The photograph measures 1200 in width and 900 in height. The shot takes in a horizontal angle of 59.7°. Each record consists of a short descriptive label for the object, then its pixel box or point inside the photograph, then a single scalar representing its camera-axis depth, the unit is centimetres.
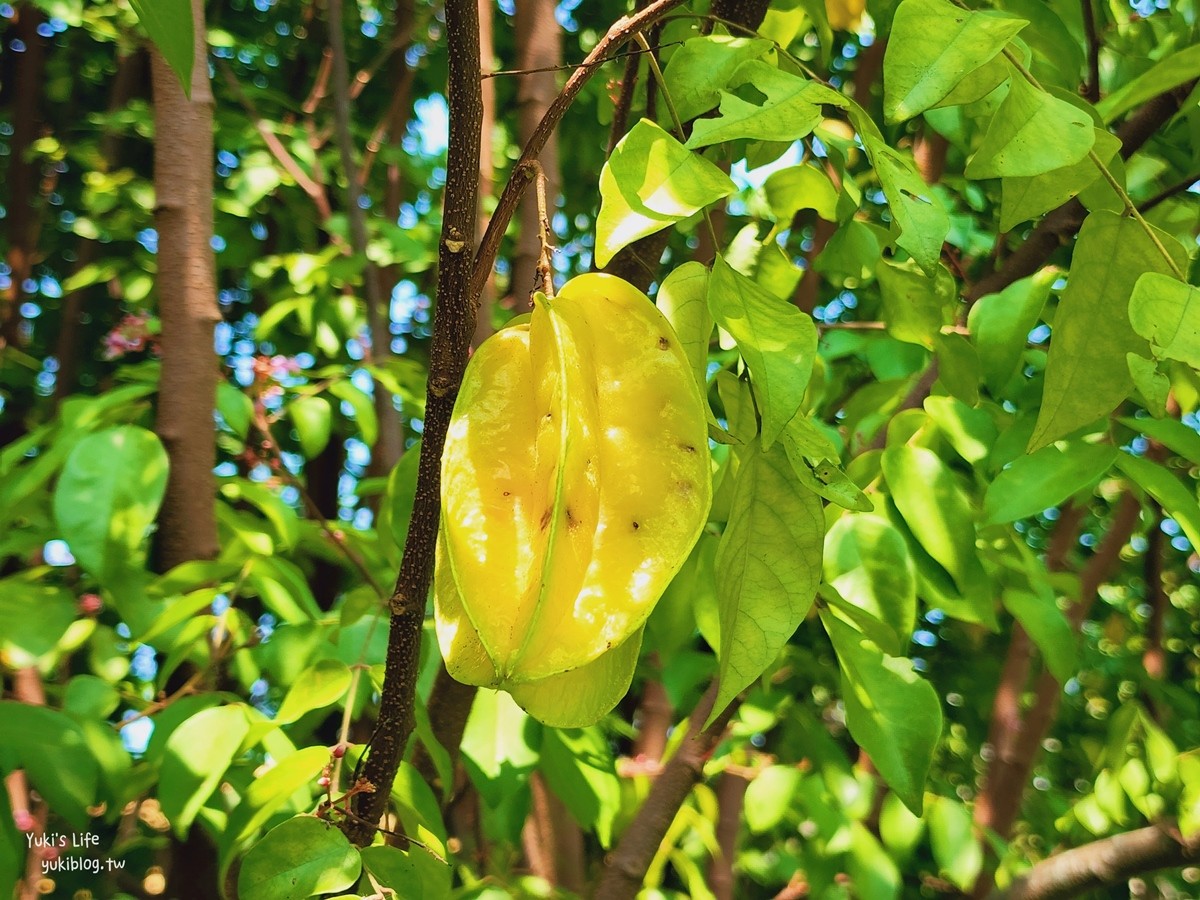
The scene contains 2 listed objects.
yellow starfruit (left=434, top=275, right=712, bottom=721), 48
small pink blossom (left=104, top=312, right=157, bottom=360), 155
